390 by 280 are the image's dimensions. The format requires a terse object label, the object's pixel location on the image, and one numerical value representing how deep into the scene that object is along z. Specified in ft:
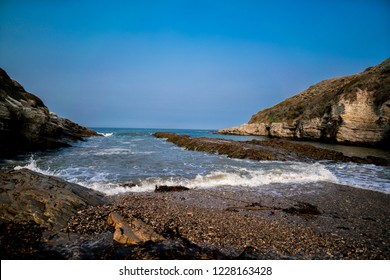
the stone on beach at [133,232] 14.07
